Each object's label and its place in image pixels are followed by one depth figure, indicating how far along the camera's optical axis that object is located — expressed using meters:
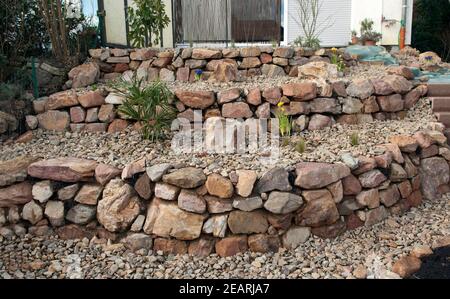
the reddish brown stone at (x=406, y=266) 3.08
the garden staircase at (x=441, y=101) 4.86
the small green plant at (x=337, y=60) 5.45
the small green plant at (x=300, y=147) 3.78
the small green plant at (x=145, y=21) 5.61
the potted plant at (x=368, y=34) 7.11
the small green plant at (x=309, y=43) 5.94
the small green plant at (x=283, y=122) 4.17
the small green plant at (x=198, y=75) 5.08
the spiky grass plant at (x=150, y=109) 3.98
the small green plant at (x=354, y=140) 4.00
